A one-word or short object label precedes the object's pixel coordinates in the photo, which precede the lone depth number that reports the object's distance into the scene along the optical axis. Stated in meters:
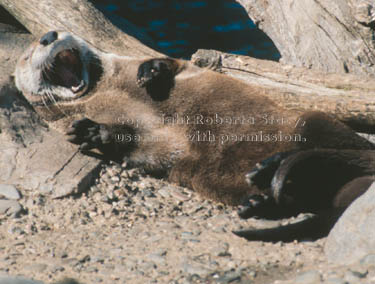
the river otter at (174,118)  6.95
